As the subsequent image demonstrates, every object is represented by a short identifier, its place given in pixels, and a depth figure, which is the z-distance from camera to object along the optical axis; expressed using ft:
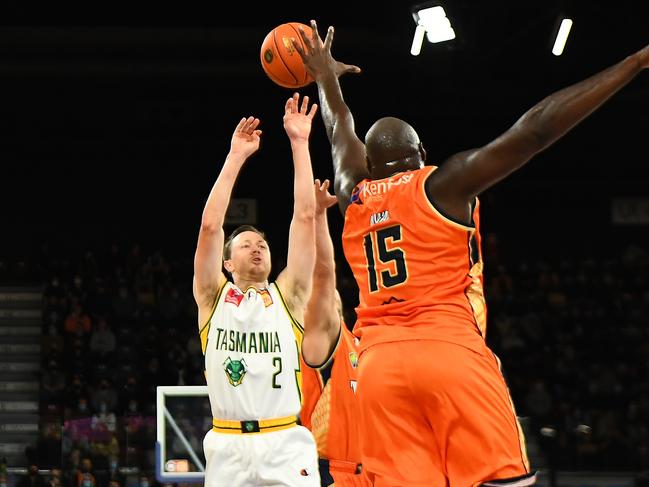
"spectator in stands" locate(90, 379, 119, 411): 57.98
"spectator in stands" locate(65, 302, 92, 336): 62.90
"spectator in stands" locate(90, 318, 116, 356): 62.23
